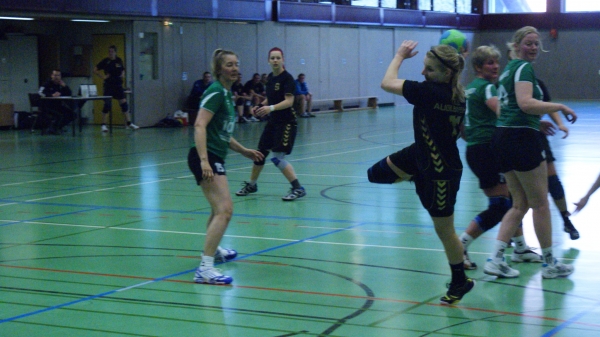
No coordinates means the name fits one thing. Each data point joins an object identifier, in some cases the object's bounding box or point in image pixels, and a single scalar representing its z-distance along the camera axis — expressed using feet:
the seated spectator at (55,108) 69.26
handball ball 21.50
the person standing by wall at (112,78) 72.23
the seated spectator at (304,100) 91.43
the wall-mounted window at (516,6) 137.46
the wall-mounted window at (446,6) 123.13
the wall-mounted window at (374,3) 107.13
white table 67.82
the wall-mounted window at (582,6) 133.39
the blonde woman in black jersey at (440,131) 17.61
